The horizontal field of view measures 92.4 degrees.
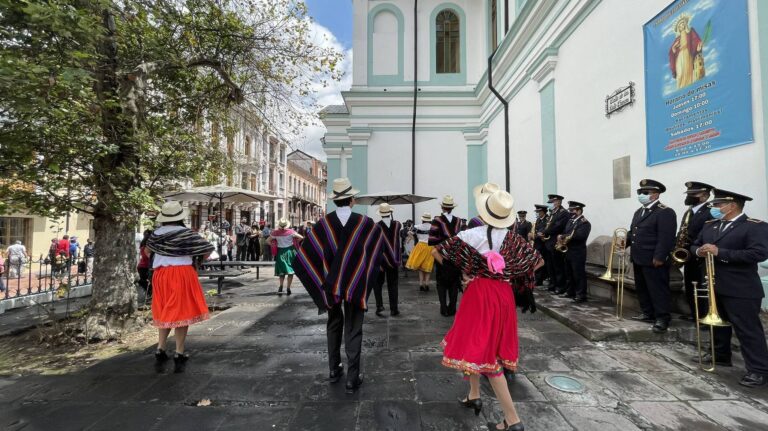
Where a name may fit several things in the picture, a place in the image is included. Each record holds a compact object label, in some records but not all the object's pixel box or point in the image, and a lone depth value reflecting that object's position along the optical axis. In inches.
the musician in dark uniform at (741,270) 131.6
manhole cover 131.1
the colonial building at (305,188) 1915.6
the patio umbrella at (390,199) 442.7
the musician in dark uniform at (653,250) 177.2
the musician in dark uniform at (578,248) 237.8
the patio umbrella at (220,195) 405.4
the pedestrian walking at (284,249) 320.2
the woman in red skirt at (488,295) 107.5
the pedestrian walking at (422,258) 326.0
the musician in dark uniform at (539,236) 294.8
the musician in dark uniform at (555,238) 267.3
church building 173.3
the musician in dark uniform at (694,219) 167.2
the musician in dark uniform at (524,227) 335.3
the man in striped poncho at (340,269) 137.3
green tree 146.9
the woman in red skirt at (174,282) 161.5
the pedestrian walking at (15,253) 400.0
